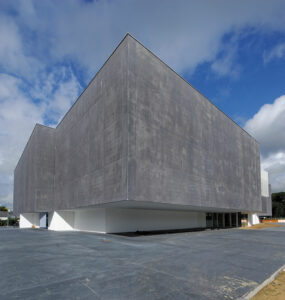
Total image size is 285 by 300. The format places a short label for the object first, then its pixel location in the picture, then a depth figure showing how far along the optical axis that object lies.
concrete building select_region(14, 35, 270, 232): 14.85
